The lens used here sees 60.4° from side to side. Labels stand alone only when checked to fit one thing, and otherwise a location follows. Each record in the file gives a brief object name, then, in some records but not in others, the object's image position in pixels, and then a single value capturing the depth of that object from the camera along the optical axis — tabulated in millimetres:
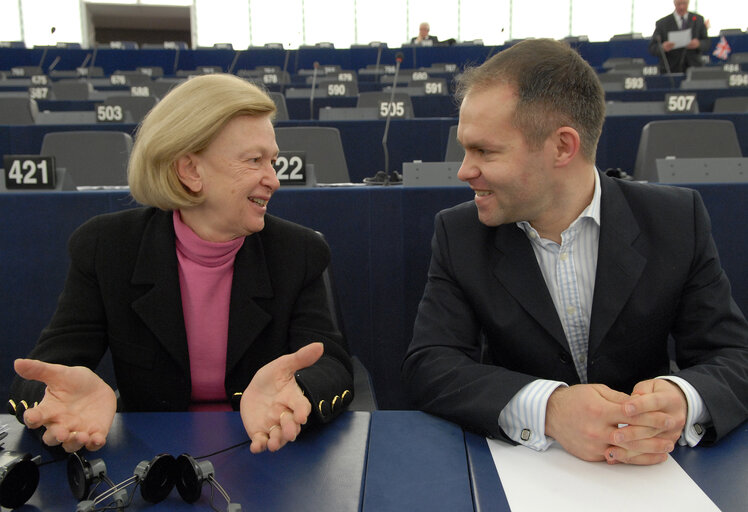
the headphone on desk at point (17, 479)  757
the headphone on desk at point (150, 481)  767
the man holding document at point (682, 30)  7974
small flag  9284
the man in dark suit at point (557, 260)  1208
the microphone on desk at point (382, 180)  2315
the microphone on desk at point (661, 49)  7329
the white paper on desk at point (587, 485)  763
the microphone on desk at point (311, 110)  5850
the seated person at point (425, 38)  12711
